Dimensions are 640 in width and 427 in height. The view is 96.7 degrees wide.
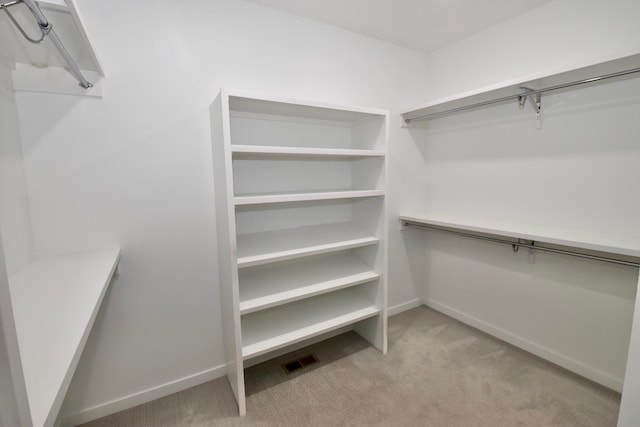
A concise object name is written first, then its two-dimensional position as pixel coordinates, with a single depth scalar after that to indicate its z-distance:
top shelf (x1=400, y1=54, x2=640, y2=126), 1.47
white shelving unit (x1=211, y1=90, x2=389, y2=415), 1.63
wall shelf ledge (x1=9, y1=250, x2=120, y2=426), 0.56
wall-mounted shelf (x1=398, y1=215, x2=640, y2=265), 1.45
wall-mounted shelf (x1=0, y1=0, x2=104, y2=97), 0.93
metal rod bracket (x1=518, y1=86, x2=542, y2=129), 1.94
